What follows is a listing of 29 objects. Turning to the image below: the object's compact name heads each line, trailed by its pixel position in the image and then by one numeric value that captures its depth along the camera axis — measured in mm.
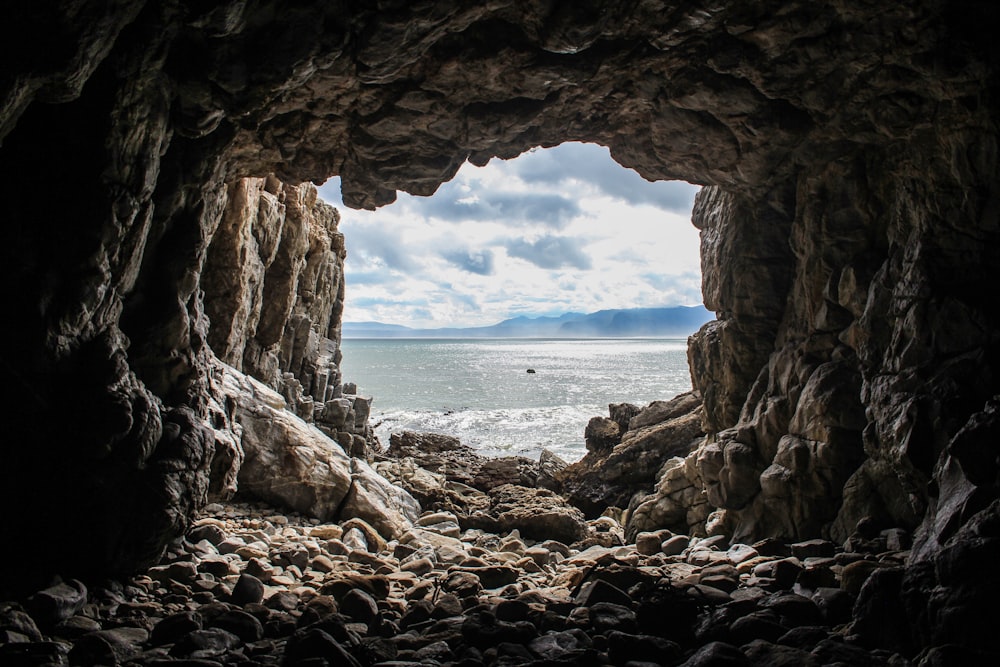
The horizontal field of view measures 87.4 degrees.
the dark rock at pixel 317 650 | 6129
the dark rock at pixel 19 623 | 6098
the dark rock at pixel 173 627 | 6617
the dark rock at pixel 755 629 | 6695
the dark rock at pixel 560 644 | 6562
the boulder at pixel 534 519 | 17562
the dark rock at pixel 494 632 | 6926
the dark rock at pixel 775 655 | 5695
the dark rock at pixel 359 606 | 8063
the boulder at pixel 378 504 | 15461
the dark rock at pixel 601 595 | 8375
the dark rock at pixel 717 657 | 5793
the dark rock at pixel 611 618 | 7324
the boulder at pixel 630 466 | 23453
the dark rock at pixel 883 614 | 6008
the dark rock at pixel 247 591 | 8328
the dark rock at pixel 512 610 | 7938
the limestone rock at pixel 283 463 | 14891
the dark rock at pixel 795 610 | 7105
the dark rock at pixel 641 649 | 6379
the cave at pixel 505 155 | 7391
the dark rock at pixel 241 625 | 6984
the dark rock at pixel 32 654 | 5434
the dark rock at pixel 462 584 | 9281
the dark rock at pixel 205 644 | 6309
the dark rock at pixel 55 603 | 6648
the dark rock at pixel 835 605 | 7027
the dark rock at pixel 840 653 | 5656
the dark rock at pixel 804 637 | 6344
